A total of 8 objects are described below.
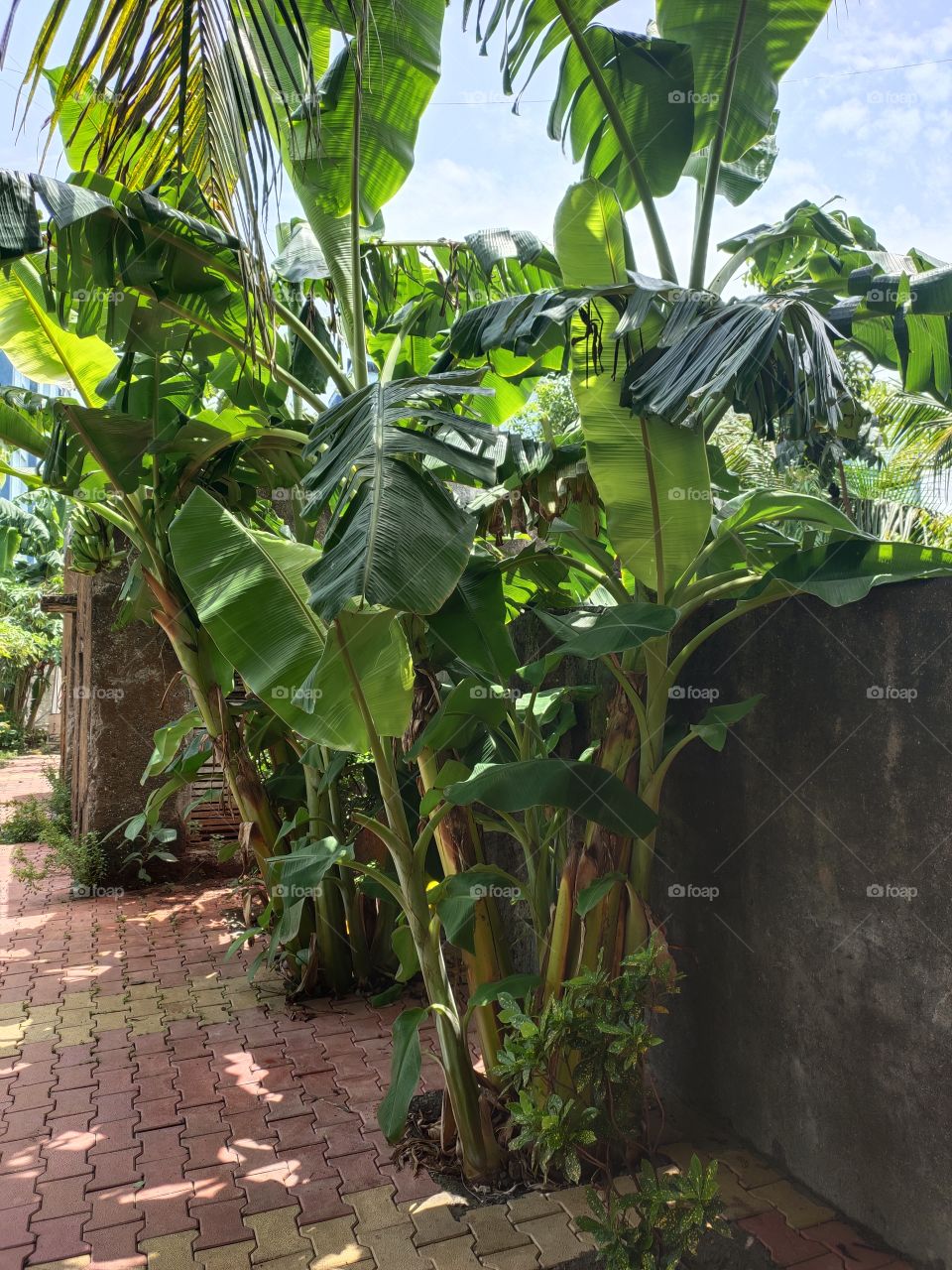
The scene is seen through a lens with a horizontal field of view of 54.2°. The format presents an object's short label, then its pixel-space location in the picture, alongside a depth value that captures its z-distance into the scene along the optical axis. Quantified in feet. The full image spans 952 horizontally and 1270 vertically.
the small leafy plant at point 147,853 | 25.08
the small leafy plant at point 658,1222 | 8.54
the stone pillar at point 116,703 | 25.64
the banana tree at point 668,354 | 7.94
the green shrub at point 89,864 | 24.80
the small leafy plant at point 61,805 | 31.30
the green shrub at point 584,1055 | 9.33
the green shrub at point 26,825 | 33.32
